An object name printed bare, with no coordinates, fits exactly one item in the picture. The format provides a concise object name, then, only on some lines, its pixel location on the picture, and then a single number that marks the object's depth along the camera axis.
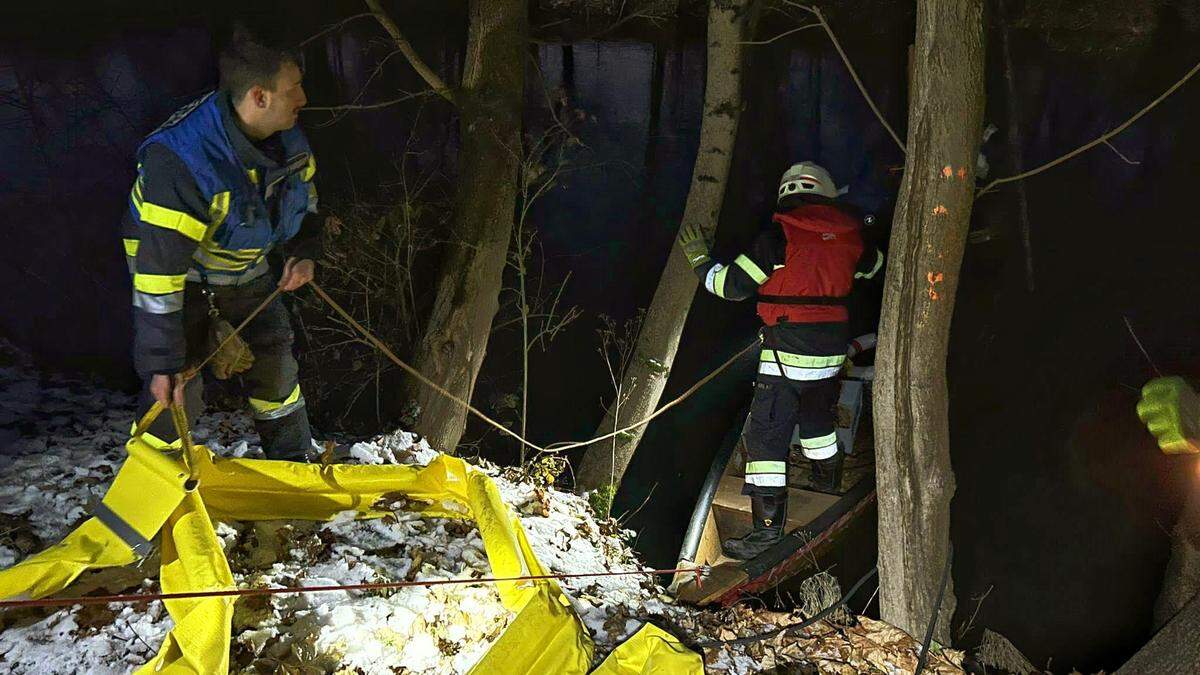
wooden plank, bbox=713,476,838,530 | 5.37
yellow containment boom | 2.66
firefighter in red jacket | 4.37
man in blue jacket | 2.90
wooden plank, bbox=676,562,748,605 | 4.64
